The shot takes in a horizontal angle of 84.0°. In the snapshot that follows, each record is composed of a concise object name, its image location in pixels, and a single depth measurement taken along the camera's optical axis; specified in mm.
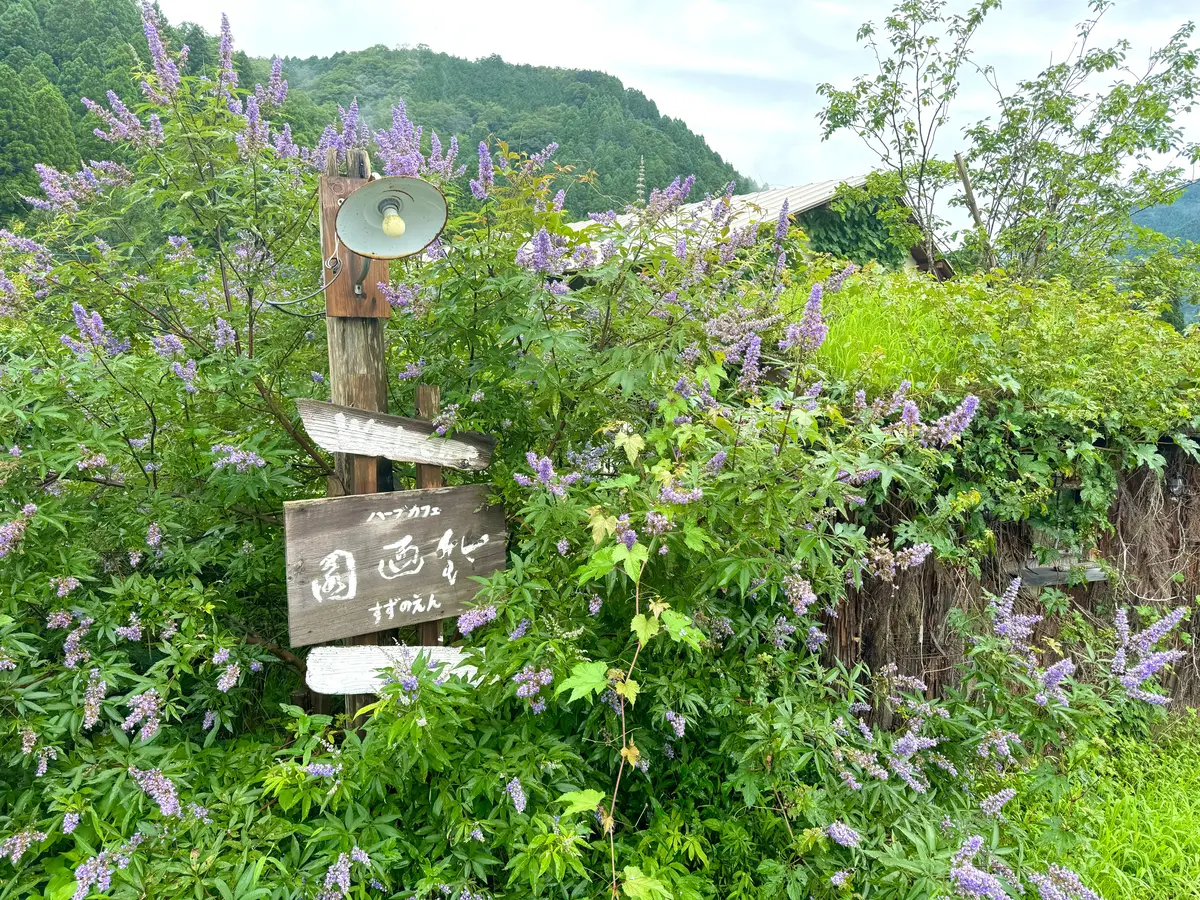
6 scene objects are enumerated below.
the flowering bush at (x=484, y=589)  1851
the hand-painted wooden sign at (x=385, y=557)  1926
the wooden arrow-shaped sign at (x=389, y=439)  1952
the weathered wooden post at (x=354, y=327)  2057
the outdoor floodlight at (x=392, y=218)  1954
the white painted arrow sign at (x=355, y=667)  1993
